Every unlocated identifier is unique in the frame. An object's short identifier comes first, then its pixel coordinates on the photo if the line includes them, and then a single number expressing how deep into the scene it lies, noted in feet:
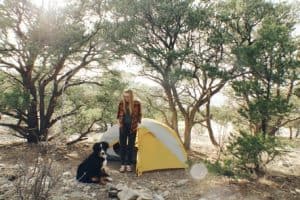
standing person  28.86
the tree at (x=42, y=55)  36.35
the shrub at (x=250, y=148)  24.61
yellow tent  30.32
